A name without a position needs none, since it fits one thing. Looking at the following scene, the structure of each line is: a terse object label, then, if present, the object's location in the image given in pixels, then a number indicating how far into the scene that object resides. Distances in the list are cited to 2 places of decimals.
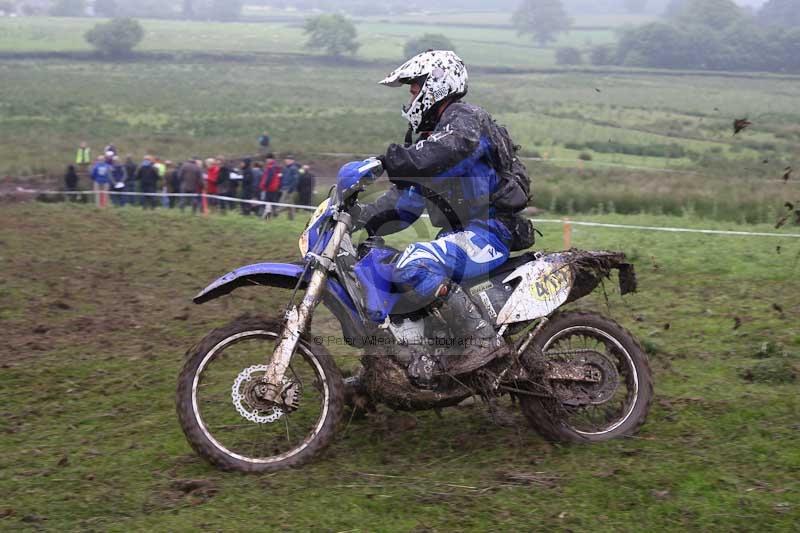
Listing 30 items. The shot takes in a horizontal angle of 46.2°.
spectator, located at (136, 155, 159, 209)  20.77
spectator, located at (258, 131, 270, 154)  35.03
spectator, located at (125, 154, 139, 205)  21.19
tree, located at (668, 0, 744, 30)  88.75
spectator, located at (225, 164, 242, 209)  20.33
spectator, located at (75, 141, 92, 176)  27.64
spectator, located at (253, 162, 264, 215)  20.06
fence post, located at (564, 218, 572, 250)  13.45
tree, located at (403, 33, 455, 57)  92.88
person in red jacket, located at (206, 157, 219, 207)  20.23
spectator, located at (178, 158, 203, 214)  20.22
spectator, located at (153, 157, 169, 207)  20.44
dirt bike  5.29
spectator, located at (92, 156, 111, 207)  20.95
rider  5.42
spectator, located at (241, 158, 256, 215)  20.11
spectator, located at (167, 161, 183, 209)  20.42
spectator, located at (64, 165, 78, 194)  21.70
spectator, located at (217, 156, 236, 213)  20.28
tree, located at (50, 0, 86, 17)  151.88
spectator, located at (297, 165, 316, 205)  20.08
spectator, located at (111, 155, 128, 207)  20.95
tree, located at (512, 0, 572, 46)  132.95
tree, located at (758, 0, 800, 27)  76.38
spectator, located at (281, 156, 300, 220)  20.28
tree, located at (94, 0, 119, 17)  151.88
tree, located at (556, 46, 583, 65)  103.16
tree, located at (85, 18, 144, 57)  94.75
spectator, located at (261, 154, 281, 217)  19.97
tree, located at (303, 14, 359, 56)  105.81
